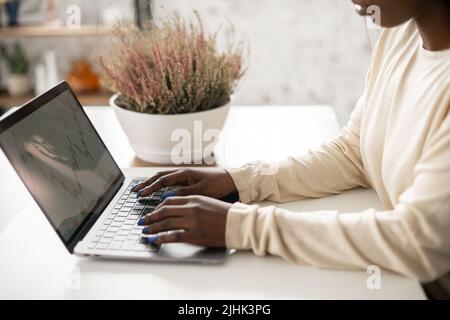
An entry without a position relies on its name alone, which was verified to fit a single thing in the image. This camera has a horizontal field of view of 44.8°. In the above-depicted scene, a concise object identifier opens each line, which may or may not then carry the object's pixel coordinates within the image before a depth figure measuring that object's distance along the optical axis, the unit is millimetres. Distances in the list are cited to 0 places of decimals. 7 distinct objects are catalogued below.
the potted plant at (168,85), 1230
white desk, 789
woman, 788
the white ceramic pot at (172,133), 1248
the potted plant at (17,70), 2963
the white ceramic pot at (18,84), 2986
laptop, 862
